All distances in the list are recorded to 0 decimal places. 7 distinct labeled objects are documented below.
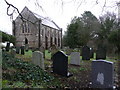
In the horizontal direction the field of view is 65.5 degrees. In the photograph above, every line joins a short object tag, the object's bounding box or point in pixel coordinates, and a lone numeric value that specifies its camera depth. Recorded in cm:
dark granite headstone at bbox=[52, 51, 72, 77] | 449
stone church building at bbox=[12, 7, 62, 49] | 2284
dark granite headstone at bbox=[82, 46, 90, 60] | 832
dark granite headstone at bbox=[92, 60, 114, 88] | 313
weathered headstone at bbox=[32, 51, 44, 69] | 513
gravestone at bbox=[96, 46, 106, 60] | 837
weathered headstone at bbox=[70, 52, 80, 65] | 638
